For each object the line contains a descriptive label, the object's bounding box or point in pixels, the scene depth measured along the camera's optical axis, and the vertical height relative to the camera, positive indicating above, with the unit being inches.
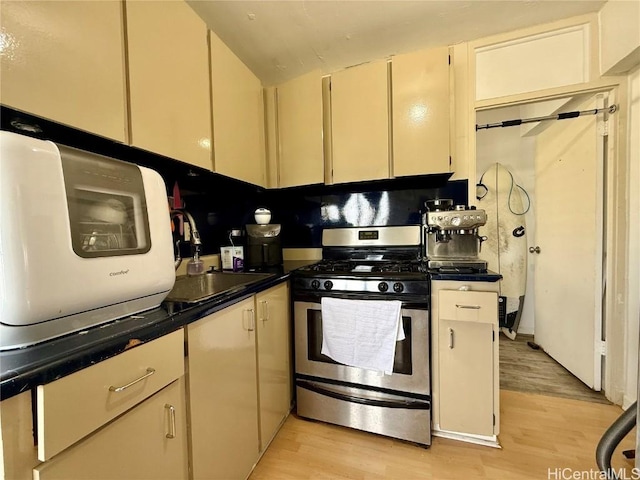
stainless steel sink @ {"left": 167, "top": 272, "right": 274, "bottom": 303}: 42.1 -10.1
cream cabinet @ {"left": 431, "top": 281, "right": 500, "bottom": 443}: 53.5 -27.0
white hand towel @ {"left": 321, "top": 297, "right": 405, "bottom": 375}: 54.8 -21.8
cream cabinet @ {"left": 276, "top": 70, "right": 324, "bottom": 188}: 74.4 +29.7
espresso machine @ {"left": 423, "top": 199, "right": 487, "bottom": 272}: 58.7 -1.9
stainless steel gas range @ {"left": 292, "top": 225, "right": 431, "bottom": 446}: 55.3 -27.3
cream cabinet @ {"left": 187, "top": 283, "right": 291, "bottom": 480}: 36.8 -25.6
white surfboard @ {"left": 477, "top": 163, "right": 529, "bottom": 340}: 110.8 -3.9
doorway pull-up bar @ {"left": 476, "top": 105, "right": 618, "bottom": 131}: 67.1 +30.1
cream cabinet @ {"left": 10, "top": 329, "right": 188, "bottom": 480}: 20.3 -17.2
